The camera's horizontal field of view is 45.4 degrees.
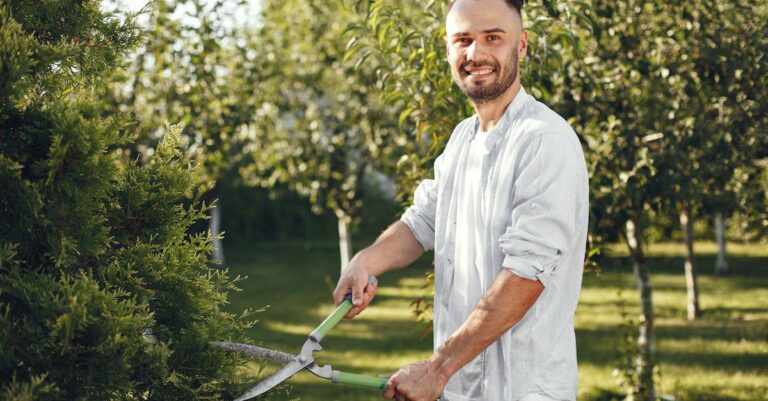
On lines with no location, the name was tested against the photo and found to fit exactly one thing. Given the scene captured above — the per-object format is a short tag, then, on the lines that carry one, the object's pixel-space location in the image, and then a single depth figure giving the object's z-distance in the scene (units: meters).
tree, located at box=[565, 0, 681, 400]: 5.89
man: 2.45
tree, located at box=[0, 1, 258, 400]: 2.44
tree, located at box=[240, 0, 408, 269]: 13.05
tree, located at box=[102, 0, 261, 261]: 7.90
